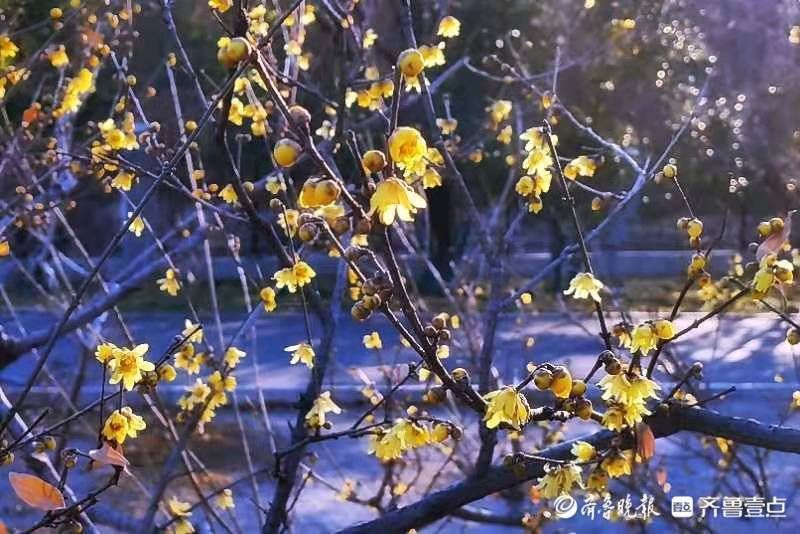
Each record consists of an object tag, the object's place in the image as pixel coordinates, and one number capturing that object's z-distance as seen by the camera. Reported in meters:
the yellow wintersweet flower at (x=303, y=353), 0.88
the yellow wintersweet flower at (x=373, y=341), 1.10
